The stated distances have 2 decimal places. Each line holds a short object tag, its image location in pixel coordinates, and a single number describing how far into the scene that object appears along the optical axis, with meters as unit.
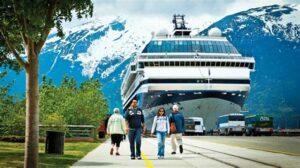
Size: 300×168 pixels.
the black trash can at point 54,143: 21.72
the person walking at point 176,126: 23.50
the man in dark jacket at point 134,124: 19.61
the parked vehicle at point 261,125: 76.31
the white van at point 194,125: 75.70
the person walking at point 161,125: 21.05
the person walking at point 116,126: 22.25
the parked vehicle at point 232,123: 78.00
